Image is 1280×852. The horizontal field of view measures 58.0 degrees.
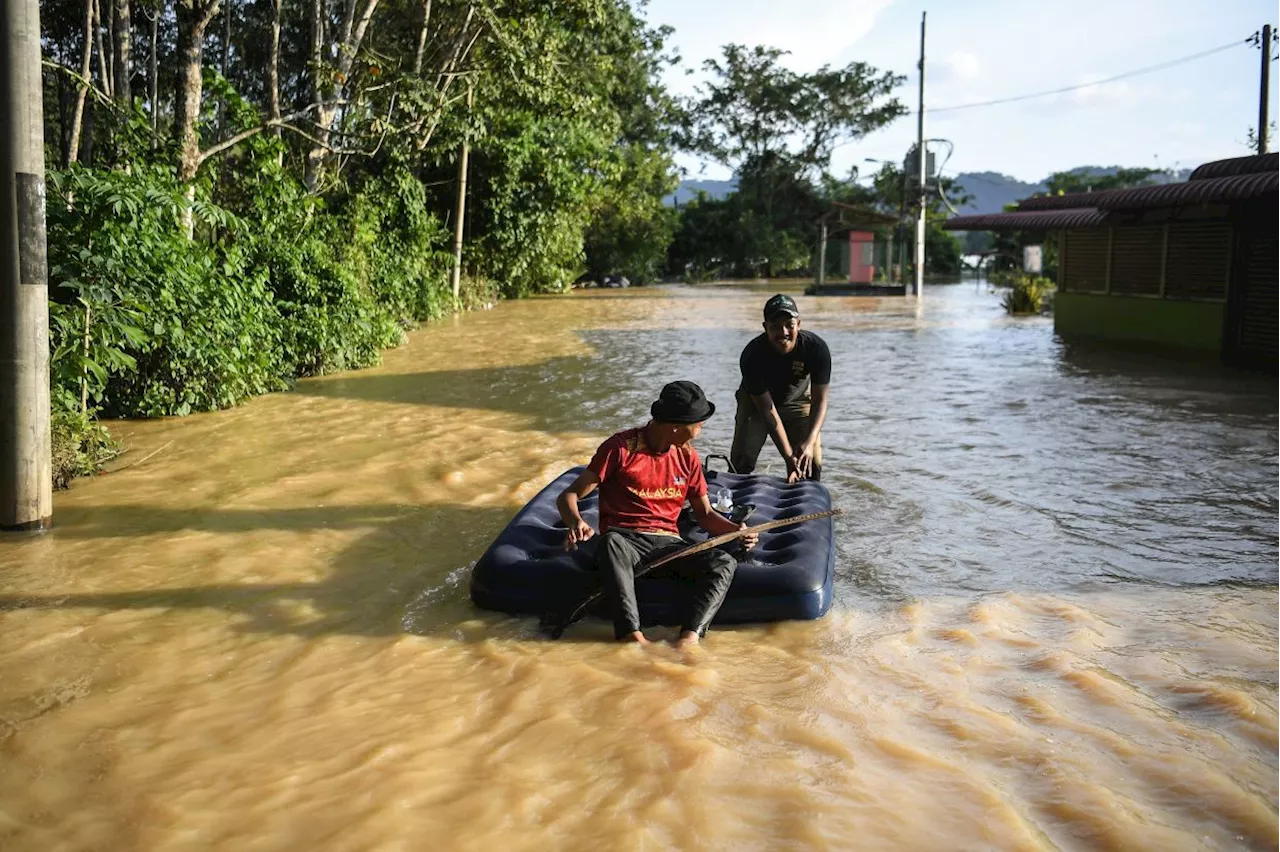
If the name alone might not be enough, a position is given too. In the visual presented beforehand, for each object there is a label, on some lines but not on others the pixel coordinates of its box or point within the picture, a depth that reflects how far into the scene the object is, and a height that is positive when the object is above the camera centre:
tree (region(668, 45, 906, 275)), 50.25 +7.12
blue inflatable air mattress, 5.74 -1.38
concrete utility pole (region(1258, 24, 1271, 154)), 21.86 +4.23
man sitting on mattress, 5.56 -1.04
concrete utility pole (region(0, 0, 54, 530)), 7.08 +0.16
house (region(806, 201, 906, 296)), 37.00 +2.09
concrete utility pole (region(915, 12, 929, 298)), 33.59 +3.34
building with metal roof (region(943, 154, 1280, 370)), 16.34 +0.85
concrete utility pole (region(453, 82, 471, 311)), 26.25 +1.53
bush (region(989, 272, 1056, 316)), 28.58 +0.34
